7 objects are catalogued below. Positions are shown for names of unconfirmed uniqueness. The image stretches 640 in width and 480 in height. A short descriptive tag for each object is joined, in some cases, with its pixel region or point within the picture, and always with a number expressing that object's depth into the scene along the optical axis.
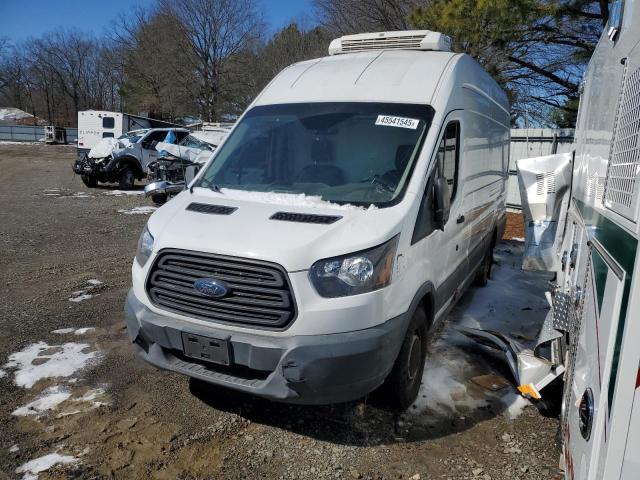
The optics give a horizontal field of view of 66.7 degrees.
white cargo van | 2.82
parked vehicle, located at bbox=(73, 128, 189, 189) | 15.85
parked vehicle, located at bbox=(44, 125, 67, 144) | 38.62
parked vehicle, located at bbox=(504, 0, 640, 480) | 1.56
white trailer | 22.53
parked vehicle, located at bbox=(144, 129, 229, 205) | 12.75
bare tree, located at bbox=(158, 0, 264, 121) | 41.94
